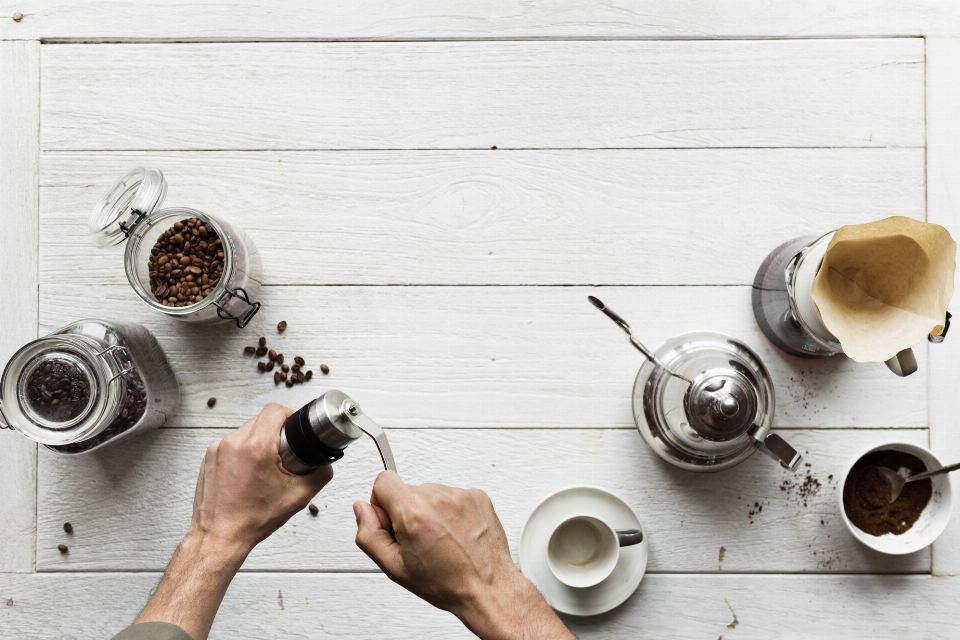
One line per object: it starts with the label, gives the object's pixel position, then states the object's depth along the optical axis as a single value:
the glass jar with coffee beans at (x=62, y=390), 1.03
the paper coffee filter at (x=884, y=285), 0.96
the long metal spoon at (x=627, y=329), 1.06
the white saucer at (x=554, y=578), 1.15
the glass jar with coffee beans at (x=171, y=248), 1.08
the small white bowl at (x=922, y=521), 1.12
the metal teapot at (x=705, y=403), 1.04
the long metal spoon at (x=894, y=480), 1.14
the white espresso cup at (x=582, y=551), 1.11
